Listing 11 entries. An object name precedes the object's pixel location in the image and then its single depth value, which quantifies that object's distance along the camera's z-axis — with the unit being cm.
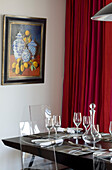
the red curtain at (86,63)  454
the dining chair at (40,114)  410
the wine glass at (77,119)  365
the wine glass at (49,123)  350
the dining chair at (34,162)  272
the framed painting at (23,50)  447
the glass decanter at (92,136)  307
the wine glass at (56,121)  347
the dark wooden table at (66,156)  275
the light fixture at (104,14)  270
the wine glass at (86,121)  344
